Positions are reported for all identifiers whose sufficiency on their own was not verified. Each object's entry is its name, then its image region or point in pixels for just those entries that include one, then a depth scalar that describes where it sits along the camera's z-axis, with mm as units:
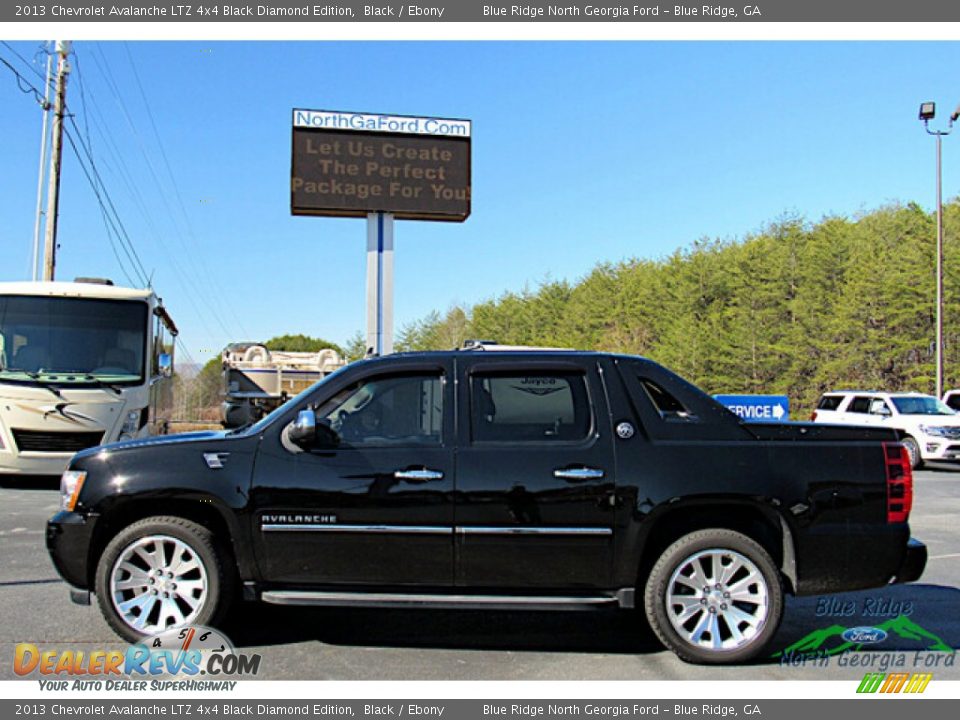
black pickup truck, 4676
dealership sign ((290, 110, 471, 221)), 17703
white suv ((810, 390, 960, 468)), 17734
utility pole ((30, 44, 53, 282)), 21719
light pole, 24516
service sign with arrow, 13805
